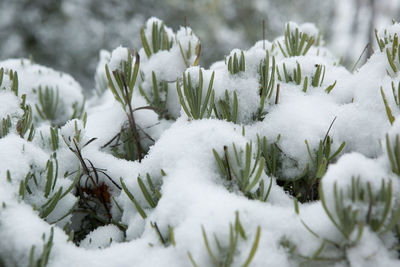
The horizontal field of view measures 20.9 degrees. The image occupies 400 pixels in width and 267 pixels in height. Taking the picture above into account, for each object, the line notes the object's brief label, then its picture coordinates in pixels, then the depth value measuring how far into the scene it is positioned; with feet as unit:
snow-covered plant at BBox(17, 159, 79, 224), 2.72
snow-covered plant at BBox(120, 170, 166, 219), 2.69
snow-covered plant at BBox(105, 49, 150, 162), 2.93
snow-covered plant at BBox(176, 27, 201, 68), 3.13
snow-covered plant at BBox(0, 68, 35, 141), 2.86
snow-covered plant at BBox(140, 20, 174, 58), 3.18
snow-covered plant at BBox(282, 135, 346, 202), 2.72
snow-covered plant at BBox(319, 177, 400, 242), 2.52
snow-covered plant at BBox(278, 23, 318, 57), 3.12
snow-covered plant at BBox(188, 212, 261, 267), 2.52
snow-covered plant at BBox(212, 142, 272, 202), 2.65
